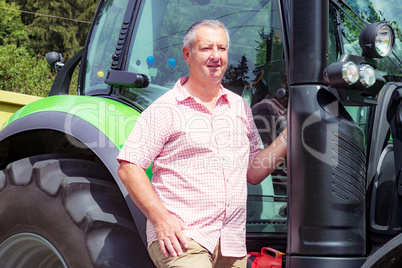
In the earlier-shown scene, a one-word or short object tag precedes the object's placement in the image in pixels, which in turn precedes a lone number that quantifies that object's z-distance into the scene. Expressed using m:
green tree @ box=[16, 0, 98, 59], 26.81
